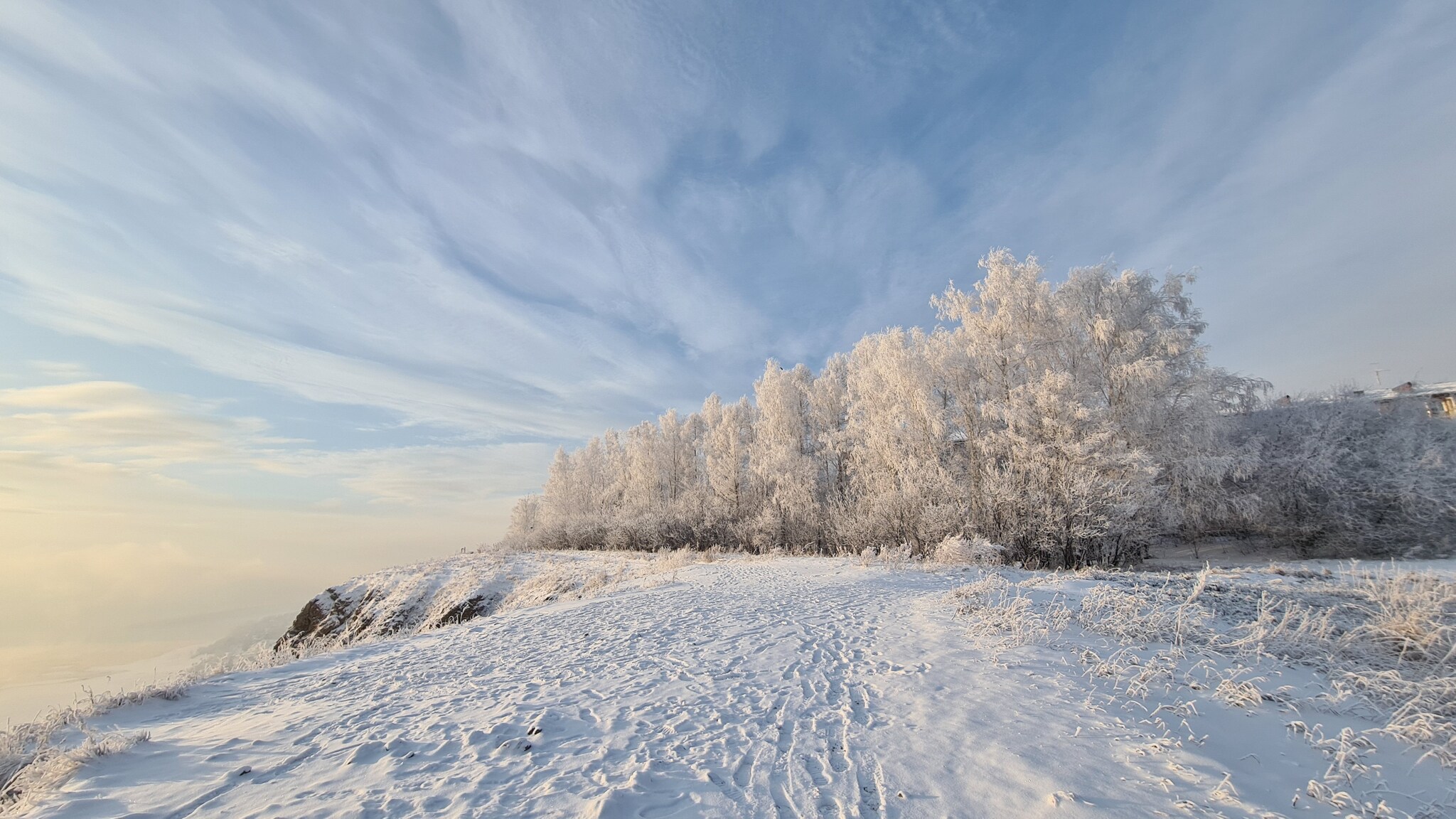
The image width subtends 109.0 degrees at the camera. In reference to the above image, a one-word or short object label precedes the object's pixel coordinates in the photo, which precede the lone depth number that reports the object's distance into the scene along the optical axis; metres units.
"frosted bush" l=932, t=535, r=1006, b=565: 14.70
